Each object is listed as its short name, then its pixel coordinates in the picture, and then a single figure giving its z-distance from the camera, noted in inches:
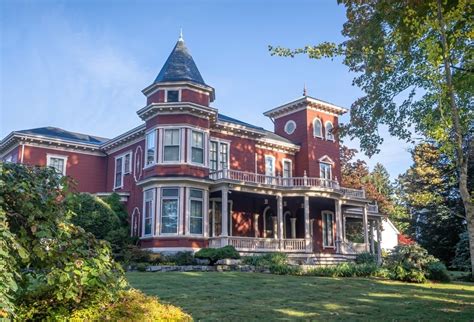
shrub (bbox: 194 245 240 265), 796.0
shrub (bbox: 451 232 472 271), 1026.7
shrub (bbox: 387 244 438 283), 629.3
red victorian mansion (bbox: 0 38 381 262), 909.8
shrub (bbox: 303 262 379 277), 685.3
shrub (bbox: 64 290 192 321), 204.7
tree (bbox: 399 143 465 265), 1162.6
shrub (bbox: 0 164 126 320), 190.9
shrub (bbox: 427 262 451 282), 649.6
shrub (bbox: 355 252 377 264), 1005.1
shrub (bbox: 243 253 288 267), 750.9
